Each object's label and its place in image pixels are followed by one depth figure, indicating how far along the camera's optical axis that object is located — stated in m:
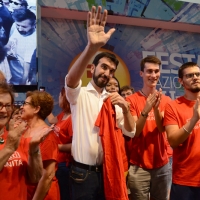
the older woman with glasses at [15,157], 1.13
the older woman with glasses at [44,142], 1.64
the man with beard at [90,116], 1.51
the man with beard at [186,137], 1.76
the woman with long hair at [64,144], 2.23
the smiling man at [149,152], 2.03
